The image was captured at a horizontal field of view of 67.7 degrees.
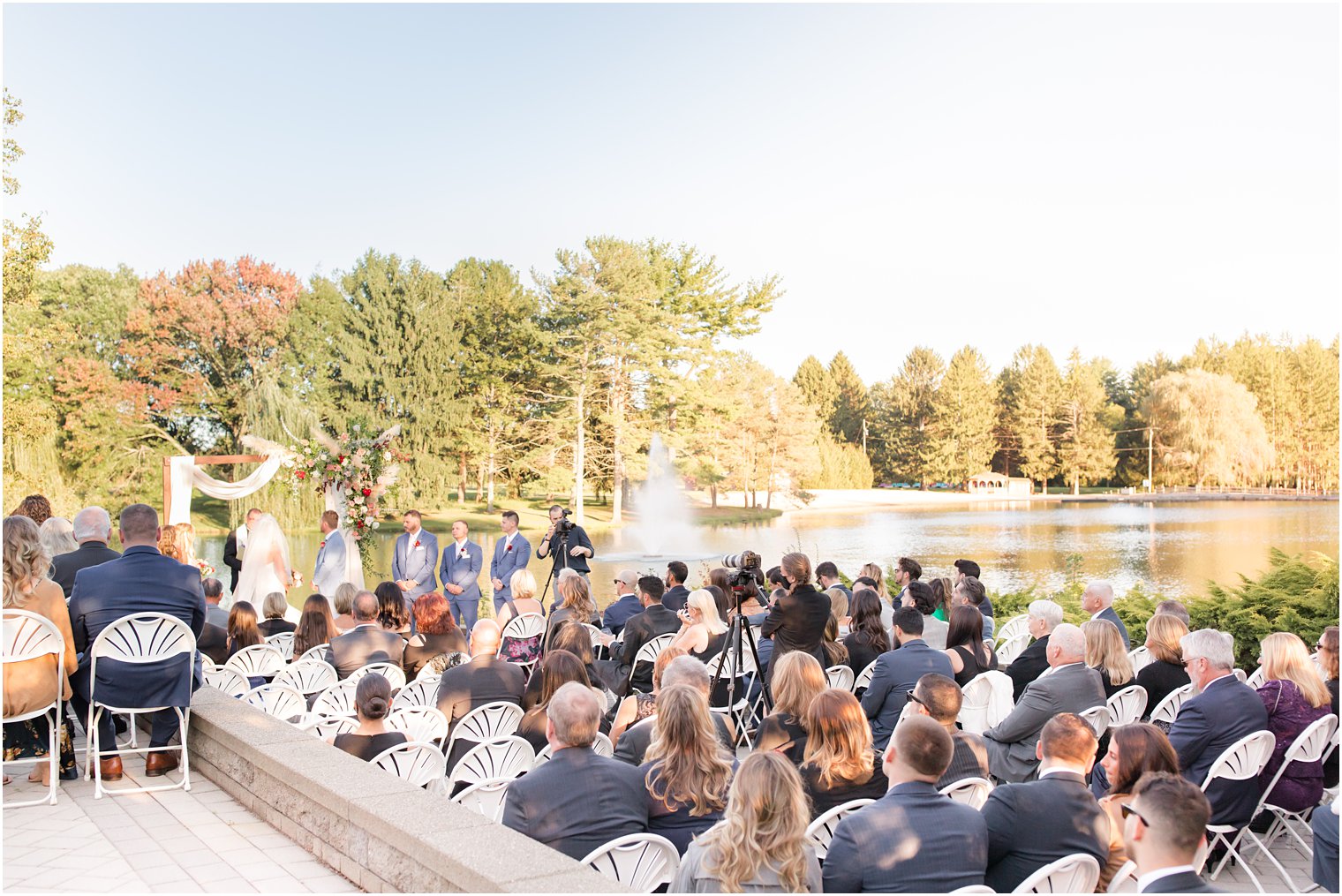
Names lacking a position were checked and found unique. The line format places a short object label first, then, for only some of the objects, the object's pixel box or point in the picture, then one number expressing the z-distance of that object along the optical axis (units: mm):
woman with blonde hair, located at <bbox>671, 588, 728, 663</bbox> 6441
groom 10430
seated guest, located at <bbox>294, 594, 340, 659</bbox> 6660
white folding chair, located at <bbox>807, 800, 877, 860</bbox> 2978
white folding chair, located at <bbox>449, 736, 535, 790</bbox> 4152
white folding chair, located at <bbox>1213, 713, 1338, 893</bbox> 4230
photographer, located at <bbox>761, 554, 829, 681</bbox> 6207
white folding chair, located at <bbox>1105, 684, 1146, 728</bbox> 5070
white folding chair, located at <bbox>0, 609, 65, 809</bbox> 4195
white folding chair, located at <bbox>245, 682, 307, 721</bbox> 5492
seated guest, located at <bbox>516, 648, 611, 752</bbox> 4395
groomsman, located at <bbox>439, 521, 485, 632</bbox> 10352
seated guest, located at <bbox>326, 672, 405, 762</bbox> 4266
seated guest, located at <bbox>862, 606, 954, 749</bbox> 4992
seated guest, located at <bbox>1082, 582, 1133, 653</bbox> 6418
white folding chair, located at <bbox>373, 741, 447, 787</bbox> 4168
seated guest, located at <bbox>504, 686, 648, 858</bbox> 3217
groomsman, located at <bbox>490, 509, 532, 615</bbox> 10258
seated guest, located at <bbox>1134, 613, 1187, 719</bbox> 5250
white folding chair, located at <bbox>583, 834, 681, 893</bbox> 2947
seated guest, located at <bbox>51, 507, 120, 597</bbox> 5547
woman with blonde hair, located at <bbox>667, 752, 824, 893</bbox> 2533
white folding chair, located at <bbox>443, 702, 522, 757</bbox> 4559
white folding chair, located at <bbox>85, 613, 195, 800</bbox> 4508
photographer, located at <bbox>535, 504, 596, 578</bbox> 10625
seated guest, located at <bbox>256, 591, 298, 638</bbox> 7629
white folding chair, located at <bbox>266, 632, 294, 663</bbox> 7088
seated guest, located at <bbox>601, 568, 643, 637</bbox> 8078
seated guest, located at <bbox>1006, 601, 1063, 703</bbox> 5625
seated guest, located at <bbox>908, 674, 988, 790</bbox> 3770
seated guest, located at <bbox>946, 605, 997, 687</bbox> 5688
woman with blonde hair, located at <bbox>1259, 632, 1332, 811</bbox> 4445
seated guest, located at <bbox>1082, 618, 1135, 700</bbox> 5238
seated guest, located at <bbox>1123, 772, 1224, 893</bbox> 2254
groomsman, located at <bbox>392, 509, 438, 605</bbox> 10102
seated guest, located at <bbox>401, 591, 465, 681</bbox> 6289
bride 10070
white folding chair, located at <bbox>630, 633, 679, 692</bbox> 6633
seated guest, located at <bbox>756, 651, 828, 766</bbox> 4012
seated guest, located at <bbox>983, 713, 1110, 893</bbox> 2975
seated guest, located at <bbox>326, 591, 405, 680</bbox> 5902
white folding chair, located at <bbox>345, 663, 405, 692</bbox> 5588
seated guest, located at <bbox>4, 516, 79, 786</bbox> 4312
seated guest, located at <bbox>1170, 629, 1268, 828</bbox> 4238
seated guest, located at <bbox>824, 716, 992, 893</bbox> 2734
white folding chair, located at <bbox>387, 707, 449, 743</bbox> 4680
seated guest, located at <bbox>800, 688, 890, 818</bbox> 3506
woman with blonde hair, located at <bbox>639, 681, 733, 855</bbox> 3346
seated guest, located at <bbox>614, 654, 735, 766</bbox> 3947
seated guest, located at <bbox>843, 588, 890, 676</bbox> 6391
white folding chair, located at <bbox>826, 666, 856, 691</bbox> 6066
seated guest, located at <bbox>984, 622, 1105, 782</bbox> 4586
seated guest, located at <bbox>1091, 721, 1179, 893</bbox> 3119
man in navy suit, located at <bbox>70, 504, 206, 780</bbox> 4586
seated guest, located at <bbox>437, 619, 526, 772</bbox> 4926
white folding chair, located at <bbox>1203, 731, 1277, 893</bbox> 4074
